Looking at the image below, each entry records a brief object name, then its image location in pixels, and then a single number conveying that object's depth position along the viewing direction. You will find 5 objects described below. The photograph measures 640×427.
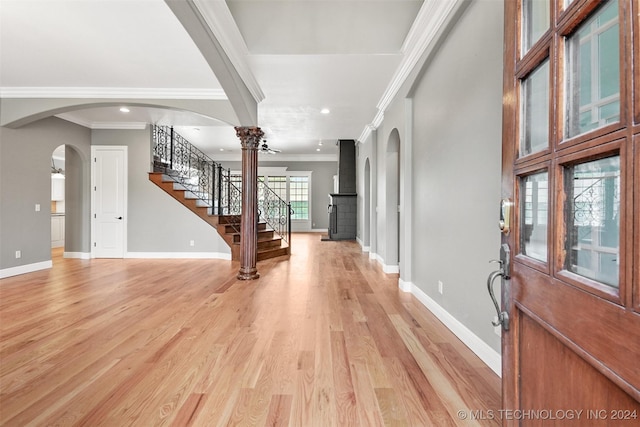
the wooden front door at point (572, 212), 0.57
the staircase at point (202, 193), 6.05
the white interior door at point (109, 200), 6.14
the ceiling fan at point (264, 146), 7.93
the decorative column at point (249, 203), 4.35
